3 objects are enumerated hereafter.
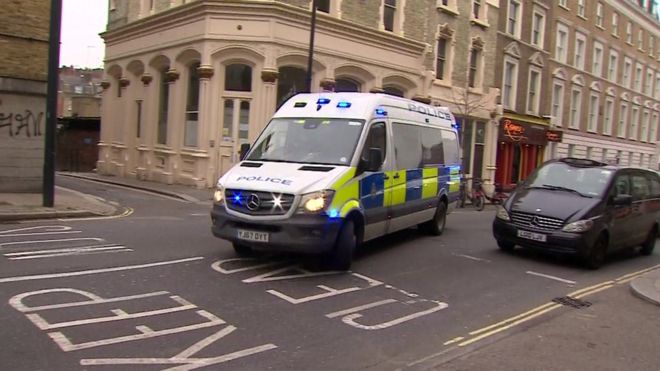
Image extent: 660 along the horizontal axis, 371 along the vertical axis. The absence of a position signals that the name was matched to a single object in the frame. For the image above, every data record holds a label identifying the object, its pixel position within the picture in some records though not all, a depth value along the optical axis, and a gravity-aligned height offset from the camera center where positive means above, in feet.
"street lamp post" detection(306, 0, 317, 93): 54.49 +9.37
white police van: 24.32 -1.11
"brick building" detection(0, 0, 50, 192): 45.47 +3.33
